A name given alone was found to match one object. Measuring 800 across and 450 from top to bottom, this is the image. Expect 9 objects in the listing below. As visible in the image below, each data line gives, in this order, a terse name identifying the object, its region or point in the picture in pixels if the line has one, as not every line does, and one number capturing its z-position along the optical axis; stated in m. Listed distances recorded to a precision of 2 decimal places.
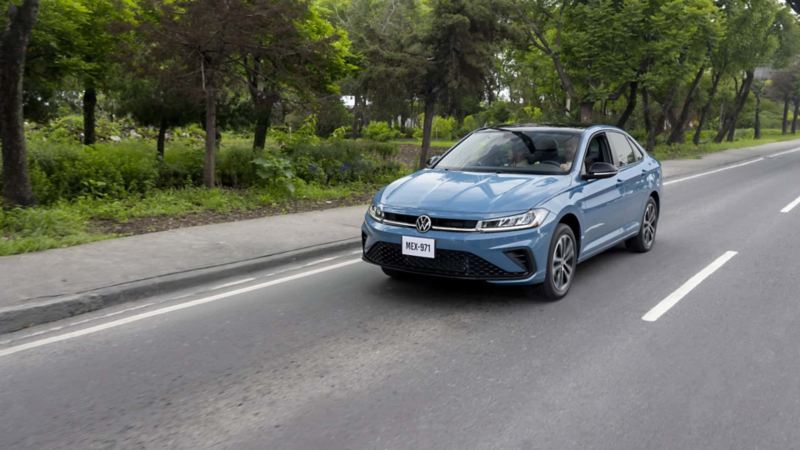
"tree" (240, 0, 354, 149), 11.66
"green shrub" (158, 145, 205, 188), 12.09
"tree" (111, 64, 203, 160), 14.29
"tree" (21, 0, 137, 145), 12.71
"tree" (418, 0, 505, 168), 17.81
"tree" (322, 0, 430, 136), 17.77
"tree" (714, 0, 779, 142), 30.39
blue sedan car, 5.49
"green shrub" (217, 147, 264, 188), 13.17
